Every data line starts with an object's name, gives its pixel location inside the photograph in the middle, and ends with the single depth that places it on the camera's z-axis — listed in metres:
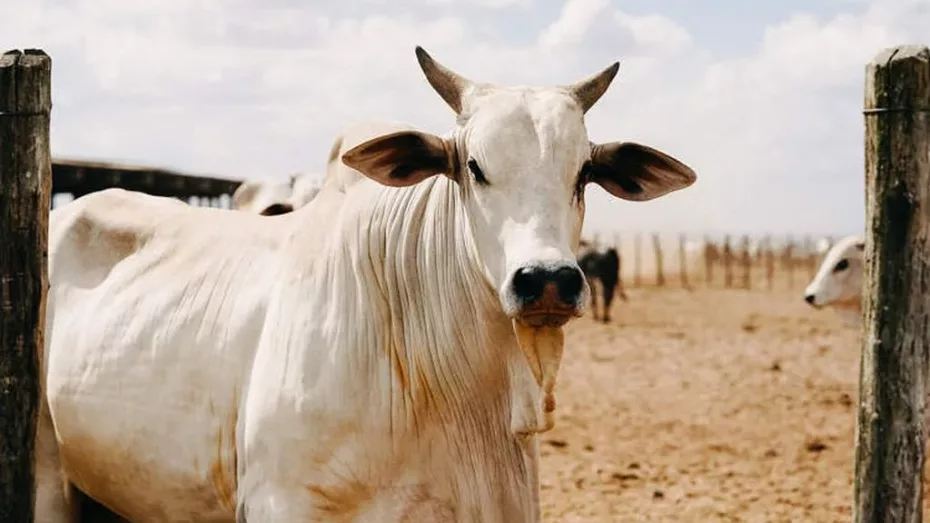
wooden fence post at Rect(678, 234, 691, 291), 35.85
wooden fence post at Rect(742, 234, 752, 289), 35.91
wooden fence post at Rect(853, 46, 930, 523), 3.74
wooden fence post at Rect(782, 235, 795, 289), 41.56
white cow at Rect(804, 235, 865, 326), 13.55
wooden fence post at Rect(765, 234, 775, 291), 35.56
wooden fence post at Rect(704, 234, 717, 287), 39.47
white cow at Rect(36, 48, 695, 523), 3.34
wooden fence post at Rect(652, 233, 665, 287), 35.81
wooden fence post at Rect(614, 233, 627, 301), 48.36
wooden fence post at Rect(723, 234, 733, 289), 35.81
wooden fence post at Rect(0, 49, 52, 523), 3.61
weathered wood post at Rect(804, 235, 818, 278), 41.49
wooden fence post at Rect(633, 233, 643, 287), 37.53
